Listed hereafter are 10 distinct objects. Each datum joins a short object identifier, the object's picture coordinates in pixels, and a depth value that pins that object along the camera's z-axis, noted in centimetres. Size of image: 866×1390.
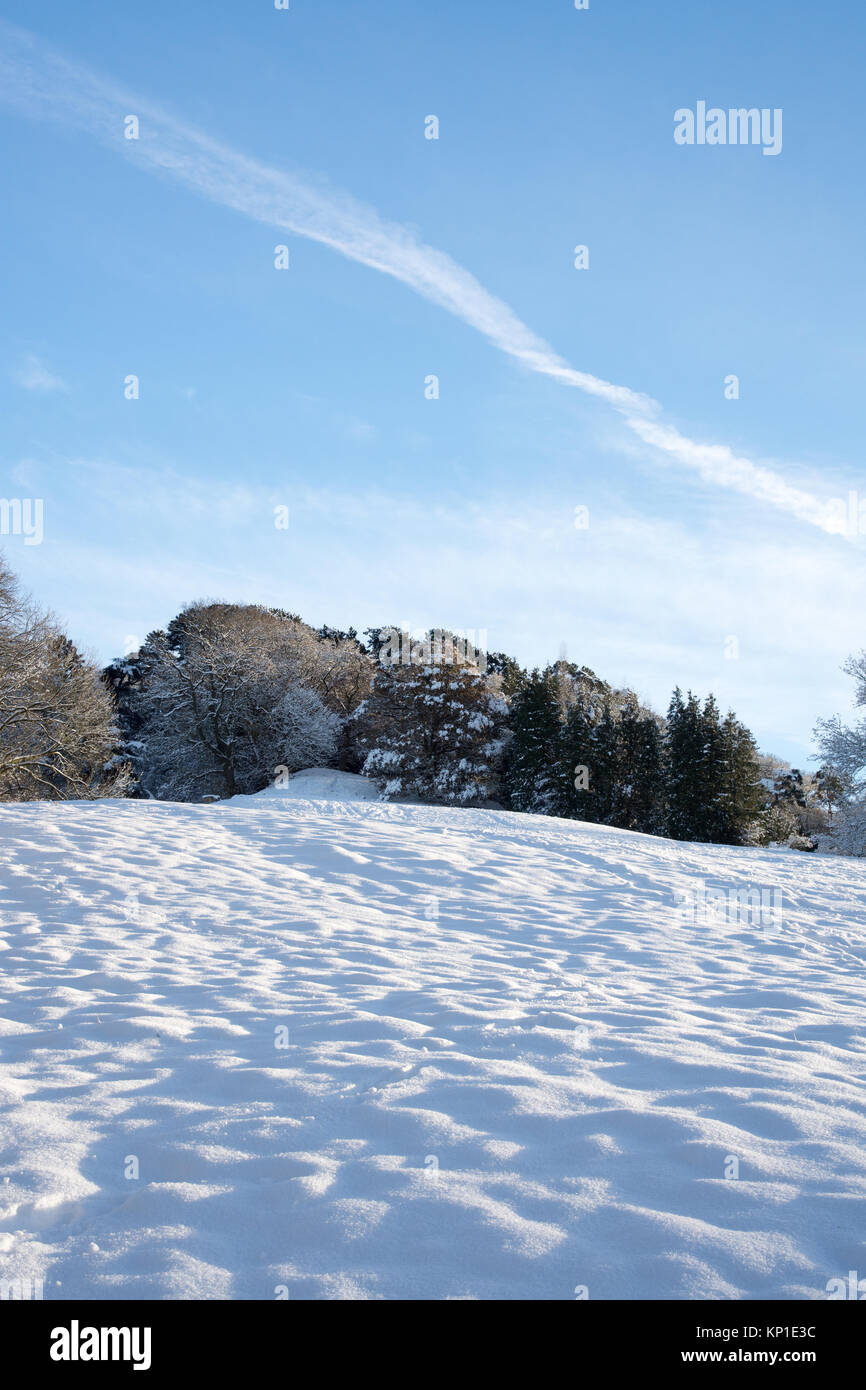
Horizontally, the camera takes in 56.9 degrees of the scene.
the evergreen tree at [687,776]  2658
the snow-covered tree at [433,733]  3030
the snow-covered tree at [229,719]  3275
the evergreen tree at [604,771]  2964
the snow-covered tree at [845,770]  2570
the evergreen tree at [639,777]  2950
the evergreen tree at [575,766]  2934
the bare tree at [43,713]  1905
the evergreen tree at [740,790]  2617
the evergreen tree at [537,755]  3034
